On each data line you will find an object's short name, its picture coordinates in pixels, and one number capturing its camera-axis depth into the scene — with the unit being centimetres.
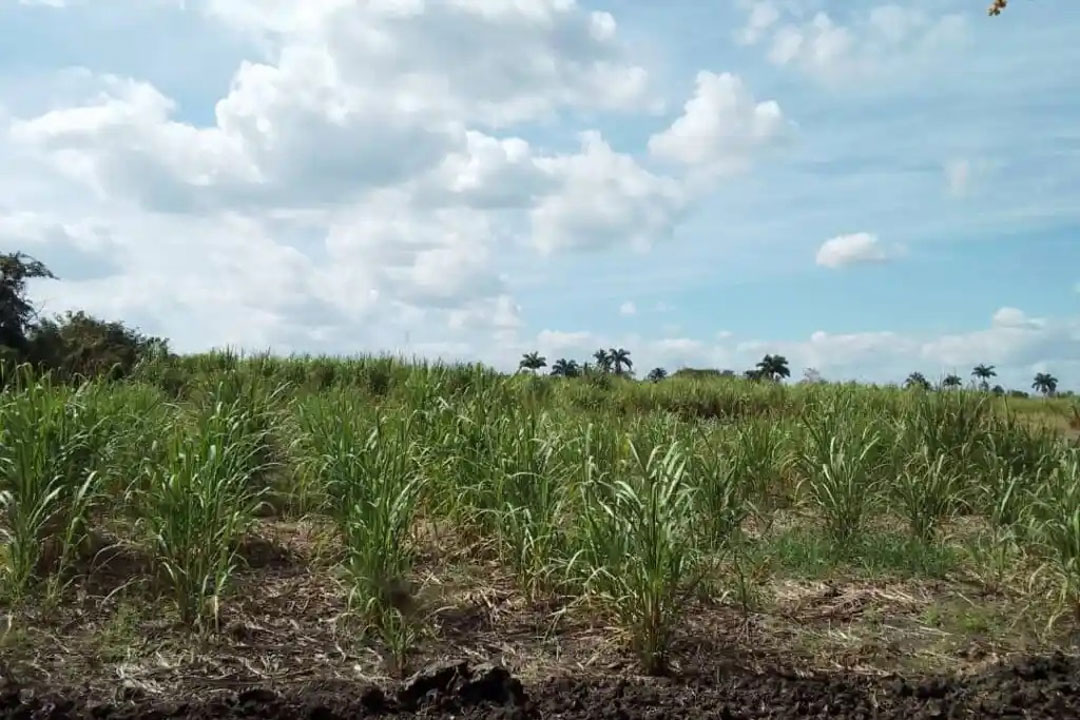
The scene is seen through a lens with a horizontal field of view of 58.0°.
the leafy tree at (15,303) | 1162
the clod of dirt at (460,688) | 303
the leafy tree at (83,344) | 1139
